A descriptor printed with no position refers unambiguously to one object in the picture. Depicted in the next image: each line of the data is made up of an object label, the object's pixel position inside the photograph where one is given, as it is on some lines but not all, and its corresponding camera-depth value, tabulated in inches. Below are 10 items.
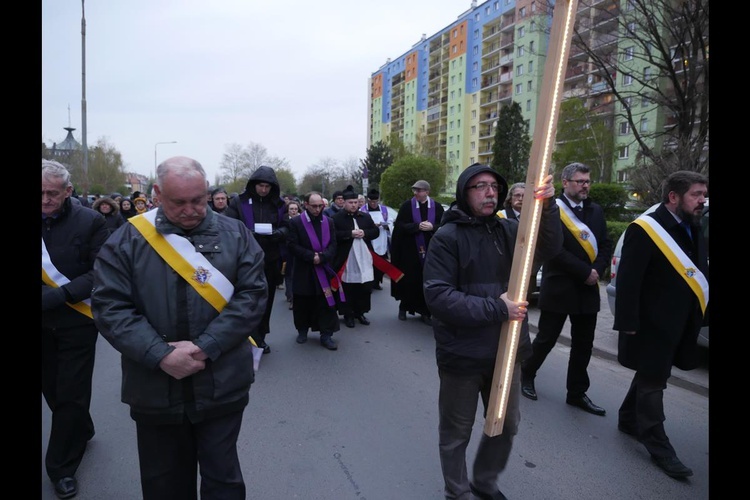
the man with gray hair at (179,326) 90.7
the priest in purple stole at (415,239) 310.7
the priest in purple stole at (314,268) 264.1
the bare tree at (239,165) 2432.3
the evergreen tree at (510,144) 1782.7
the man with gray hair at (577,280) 174.1
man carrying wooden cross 110.3
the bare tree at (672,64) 455.8
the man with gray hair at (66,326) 128.2
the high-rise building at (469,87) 1882.4
